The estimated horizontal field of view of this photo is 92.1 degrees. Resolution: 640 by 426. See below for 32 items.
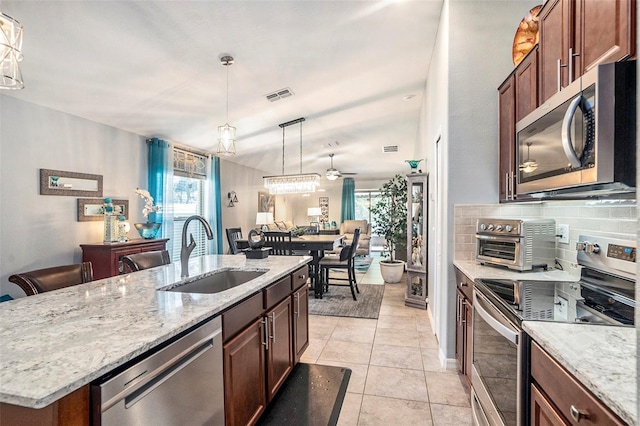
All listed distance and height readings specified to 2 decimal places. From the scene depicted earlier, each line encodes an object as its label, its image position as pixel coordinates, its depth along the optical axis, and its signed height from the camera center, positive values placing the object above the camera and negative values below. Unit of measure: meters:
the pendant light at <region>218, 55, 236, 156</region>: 3.32 +0.78
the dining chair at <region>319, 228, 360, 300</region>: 4.66 -0.77
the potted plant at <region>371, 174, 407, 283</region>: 5.30 -0.17
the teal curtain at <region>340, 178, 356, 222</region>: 10.86 +0.43
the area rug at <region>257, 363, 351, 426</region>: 1.96 -1.31
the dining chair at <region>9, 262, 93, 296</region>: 1.68 -0.40
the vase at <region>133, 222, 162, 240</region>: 4.25 -0.24
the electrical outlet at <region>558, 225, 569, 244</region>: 2.00 -0.14
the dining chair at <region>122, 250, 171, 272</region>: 2.44 -0.41
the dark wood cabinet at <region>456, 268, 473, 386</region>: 2.10 -0.81
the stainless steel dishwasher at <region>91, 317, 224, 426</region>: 0.88 -0.60
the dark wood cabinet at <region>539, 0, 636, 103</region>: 1.08 +0.73
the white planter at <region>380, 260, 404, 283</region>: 5.52 -1.06
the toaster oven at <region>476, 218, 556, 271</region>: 2.04 -0.21
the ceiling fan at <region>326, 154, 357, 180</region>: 7.57 +0.95
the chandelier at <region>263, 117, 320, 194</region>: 5.59 +0.53
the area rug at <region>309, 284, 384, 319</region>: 3.98 -1.29
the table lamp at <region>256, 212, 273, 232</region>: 6.99 -0.15
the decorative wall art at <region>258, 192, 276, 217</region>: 8.27 +0.27
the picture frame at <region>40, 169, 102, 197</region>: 3.31 +0.32
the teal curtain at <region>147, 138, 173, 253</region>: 4.66 +0.48
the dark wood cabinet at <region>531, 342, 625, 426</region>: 0.75 -0.52
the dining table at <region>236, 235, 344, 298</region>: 4.68 -0.55
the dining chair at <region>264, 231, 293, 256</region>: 4.46 -0.45
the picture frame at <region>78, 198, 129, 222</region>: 3.70 +0.03
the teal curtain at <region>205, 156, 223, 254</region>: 6.03 +0.13
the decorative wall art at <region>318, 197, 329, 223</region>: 11.22 +0.15
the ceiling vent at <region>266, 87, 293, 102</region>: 3.95 +1.55
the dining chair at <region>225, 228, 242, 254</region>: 5.15 -0.46
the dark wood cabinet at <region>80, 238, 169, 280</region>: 3.61 -0.55
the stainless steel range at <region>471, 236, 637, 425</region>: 1.20 -0.41
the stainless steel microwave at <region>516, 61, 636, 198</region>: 1.07 +0.30
